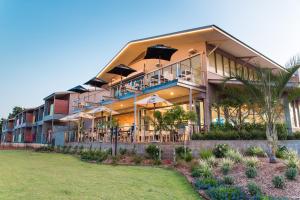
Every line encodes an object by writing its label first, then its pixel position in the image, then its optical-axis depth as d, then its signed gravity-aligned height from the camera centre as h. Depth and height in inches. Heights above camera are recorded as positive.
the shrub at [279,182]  247.9 -53.5
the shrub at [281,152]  367.9 -33.3
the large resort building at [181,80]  586.2 +153.1
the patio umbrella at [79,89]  936.3 +181.4
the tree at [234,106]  525.5 +62.7
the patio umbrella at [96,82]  838.5 +188.9
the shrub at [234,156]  344.8 -35.5
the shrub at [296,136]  442.4 -8.5
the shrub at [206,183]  262.5 -57.9
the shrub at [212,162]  342.3 -43.3
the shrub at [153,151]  450.1 -34.5
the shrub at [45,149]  878.2 -54.8
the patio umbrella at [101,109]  684.1 +73.2
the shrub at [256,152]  392.8 -33.6
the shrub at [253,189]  229.8 -57.0
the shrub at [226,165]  304.2 -44.0
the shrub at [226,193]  221.8 -59.1
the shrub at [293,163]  296.0 -40.1
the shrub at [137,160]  434.6 -49.7
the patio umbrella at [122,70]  702.0 +196.0
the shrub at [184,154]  397.7 -36.8
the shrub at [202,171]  299.3 -50.2
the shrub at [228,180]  265.0 -54.4
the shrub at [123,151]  534.3 -40.3
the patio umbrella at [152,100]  518.5 +74.8
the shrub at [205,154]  384.5 -35.4
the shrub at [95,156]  500.6 -49.2
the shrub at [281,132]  431.2 -0.5
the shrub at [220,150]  389.8 -29.4
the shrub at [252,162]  314.0 -40.5
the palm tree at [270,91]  352.5 +65.7
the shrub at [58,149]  827.4 -52.3
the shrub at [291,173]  267.4 -48.5
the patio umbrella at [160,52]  579.2 +207.9
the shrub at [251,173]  278.8 -48.8
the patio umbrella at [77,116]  761.9 +59.6
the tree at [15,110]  2897.1 +312.7
